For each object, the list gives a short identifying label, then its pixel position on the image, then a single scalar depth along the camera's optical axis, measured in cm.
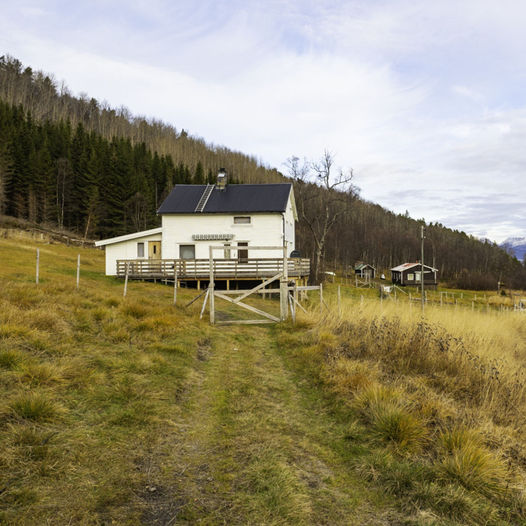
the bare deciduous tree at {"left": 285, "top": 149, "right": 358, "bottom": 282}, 3642
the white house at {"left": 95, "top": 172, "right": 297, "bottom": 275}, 2847
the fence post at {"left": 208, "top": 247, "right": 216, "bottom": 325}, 1285
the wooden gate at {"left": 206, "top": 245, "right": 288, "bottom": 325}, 1295
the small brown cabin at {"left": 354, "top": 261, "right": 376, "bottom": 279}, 7513
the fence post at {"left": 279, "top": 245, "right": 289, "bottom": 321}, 1331
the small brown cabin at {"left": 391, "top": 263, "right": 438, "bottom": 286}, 6531
